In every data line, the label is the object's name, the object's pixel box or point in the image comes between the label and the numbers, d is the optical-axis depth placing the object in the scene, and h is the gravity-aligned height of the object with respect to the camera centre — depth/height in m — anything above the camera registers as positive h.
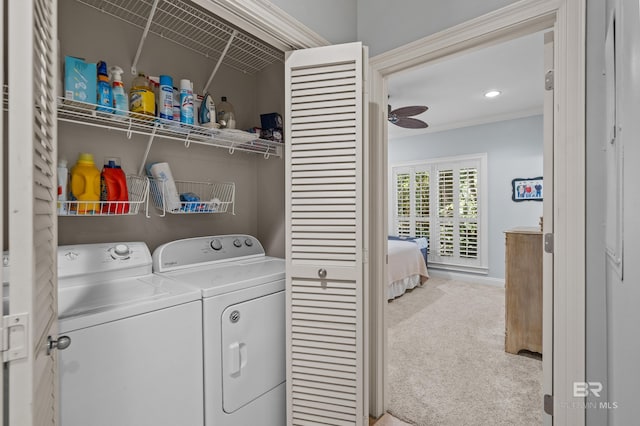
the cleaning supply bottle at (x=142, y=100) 1.44 +0.53
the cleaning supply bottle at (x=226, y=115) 1.81 +0.58
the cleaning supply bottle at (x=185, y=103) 1.59 +0.57
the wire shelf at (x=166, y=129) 1.31 +0.43
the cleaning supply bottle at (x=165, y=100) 1.51 +0.56
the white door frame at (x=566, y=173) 1.21 +0.15
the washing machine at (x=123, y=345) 0.96 -0.46
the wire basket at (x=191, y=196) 1.65 +0.09
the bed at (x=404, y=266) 4.03 -0.78
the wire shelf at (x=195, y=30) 1.56 +1.04
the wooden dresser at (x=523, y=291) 2.46 -0.66
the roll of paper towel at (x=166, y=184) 1.64 +0.15
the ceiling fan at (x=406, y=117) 3.36 +1.12
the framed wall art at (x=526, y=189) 4.52 +0.33
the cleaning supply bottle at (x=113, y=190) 1.43 +0.10
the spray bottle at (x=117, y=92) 1.38 +0.54
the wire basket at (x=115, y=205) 1.31 +0.03
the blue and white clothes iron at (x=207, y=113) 1.71 +0.55
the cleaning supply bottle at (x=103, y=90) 1.34 +0.53
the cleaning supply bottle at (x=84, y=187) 1.35 +0.11
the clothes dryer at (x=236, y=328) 1.28 -0.53
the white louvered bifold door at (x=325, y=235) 1.44 -0.12
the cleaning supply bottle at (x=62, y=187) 1.28 +0.10
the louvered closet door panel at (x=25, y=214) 0.63 +0.00
